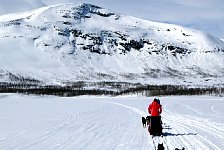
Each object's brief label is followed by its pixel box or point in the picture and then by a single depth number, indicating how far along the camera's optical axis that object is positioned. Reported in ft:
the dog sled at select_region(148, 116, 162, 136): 65.51
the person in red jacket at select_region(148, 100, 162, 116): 68.35
